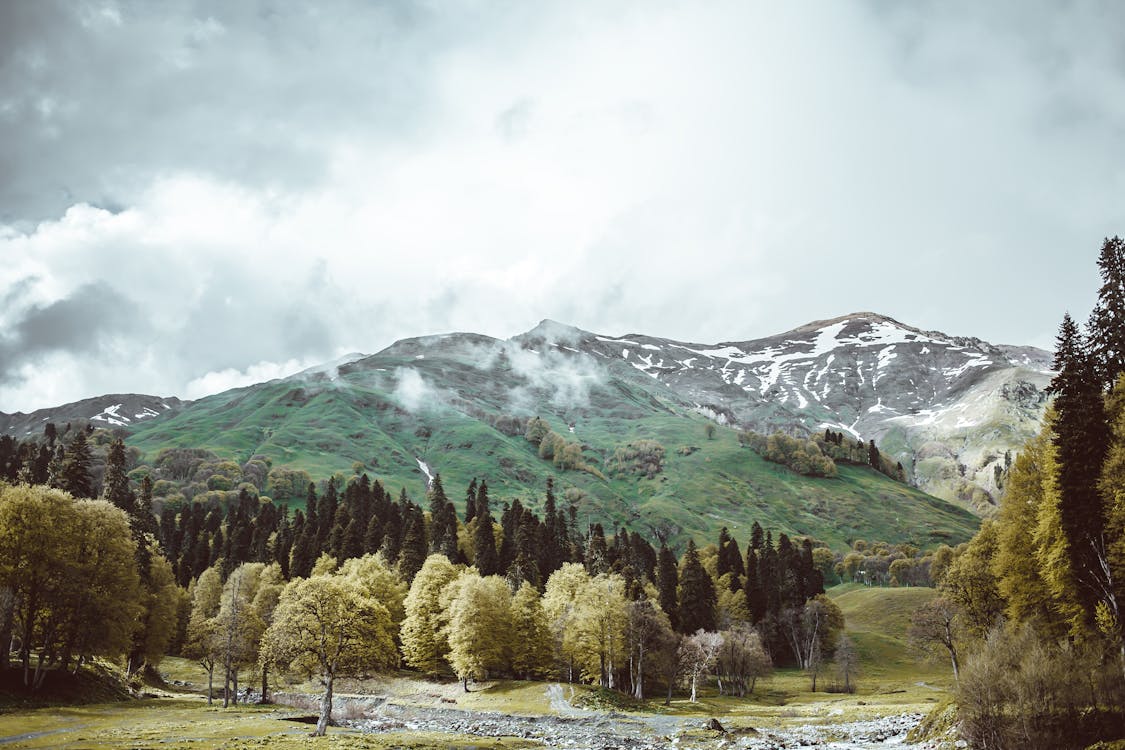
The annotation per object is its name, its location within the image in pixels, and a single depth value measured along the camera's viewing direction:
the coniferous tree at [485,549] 131.62
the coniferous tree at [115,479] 93.81
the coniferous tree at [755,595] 148.50
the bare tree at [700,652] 94.62
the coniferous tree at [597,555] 120.06
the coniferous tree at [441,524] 133.12
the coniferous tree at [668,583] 131.88
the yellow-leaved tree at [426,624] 101.00
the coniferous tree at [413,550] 121.86
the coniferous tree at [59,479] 82.06
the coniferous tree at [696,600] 131.50
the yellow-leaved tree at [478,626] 91.75
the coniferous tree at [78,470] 82.44
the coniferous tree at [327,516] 146.25
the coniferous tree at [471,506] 167.05
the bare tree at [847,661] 115.12
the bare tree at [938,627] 84.75
